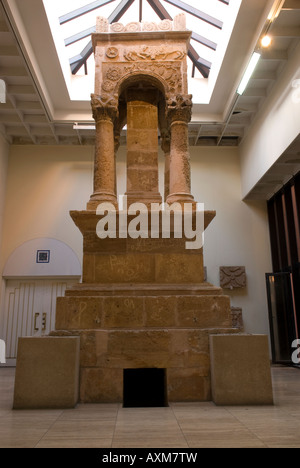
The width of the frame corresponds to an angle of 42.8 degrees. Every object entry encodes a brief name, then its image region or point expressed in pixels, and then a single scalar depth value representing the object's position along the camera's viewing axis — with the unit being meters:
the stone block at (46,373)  3.90
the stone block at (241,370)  3.97
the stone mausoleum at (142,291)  4.03
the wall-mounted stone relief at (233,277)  10.54
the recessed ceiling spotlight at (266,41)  7.12
